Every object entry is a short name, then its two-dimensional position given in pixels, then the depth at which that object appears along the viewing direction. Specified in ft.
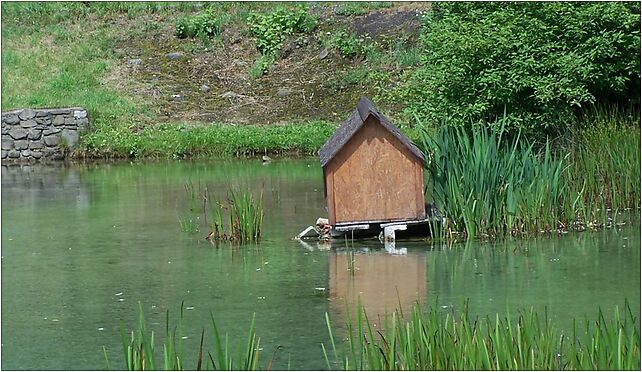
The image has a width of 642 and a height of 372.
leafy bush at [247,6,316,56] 127.52
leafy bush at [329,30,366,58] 122.40
